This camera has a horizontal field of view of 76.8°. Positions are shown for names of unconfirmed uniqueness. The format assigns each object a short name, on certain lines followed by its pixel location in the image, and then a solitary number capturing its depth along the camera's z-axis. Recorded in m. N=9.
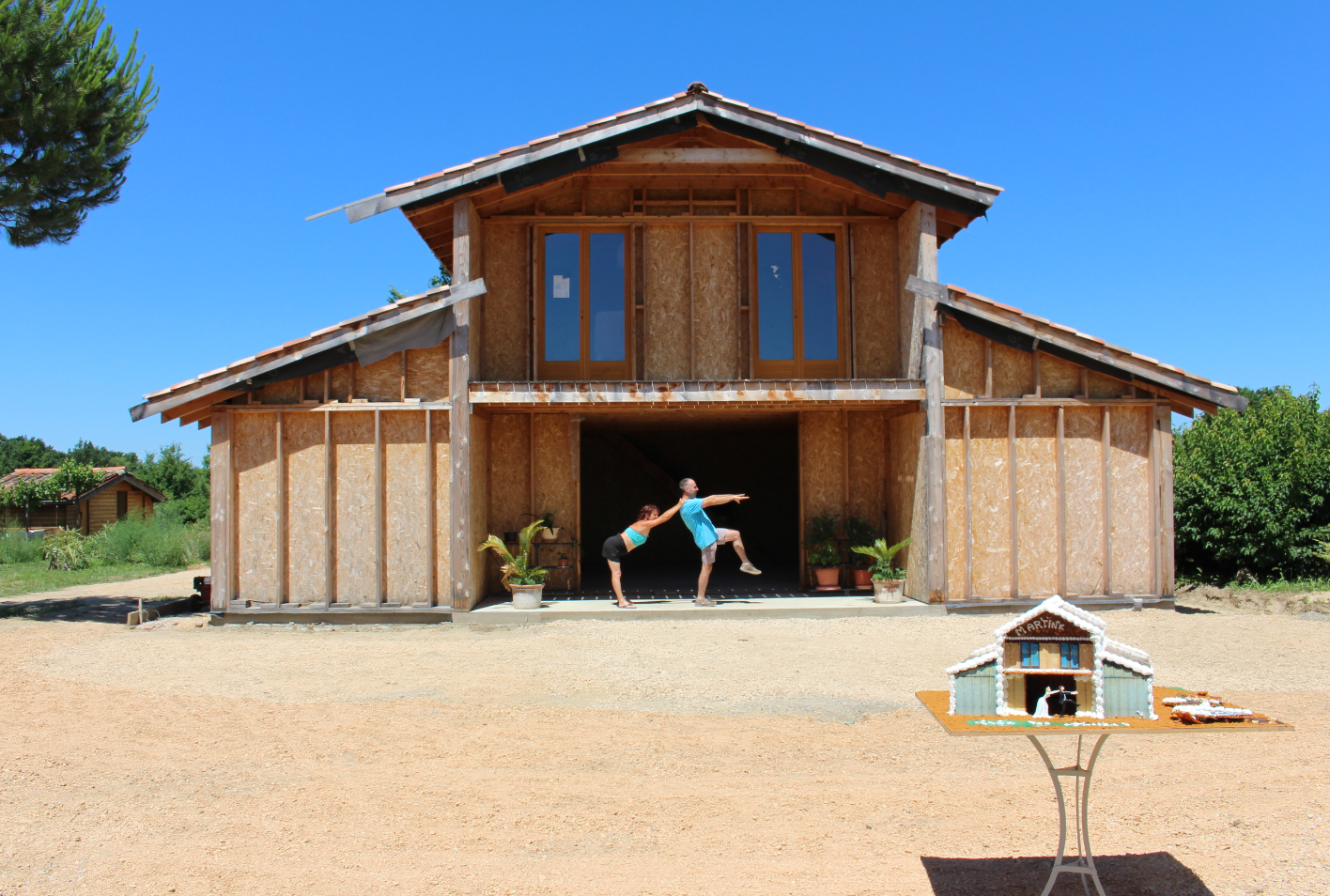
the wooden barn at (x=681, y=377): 11.76
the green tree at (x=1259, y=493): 14.52
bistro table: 3.56
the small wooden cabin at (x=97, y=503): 32.16
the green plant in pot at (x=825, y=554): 13.39
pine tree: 12.36
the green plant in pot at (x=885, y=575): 12.42
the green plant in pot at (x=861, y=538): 13.49
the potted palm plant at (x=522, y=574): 12.13
